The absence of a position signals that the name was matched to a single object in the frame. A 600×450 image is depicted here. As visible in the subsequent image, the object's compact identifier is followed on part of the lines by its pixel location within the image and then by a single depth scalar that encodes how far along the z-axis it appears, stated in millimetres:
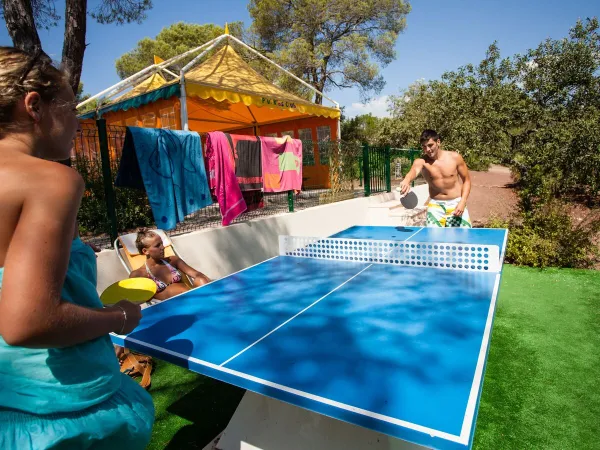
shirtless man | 5246
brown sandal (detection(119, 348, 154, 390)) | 3139
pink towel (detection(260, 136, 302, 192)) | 6402
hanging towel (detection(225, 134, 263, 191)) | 5793
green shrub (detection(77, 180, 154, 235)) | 5162
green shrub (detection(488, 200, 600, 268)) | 6211
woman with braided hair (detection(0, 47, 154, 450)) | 811
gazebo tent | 8268
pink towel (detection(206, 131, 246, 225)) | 5449
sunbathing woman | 3834
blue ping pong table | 1272
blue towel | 4590
